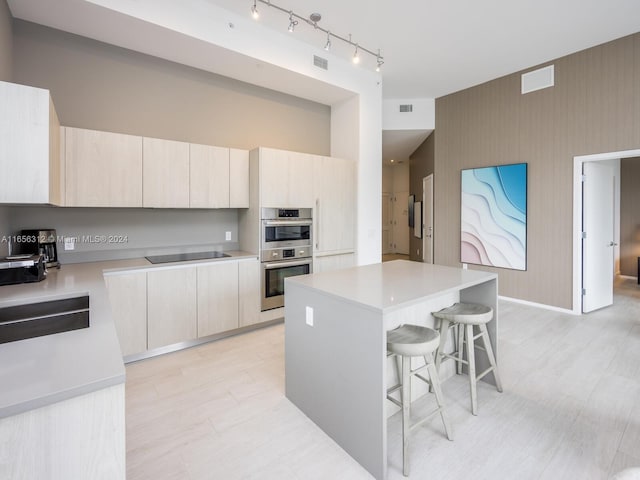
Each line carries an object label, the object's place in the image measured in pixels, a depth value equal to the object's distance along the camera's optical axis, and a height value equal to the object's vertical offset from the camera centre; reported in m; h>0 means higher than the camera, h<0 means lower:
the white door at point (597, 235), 4.18 -0.03
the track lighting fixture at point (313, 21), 3.03 +2.23
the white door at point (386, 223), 10.20 +0.34
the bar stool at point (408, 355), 1.71 -0.68
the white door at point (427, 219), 6.05 +0.29
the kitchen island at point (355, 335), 1.65 -0.61
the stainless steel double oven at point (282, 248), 3.69 -0.17
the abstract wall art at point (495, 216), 4.66 +0.26
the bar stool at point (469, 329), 2.14 -0.69
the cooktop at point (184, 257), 3.25 -0.24
